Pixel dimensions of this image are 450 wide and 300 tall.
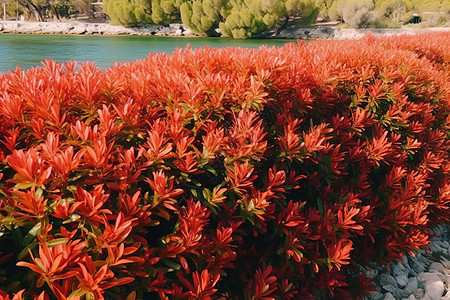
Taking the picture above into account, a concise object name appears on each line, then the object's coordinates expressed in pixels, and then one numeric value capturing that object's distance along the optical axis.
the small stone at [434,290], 3.15
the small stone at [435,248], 3.89
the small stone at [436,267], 3.54
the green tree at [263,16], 46.41
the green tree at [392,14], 51.16
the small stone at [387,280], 3.28
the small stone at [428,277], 3.33
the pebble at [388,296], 3.06
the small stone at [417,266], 3.55
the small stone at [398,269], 3.42
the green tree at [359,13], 49.80
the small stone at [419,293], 3.21
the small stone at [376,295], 3.10
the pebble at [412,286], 3.26
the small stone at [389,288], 3.19
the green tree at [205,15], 49.56
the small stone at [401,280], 3.32
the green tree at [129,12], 55.28
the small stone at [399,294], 3.18
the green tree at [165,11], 55.06
